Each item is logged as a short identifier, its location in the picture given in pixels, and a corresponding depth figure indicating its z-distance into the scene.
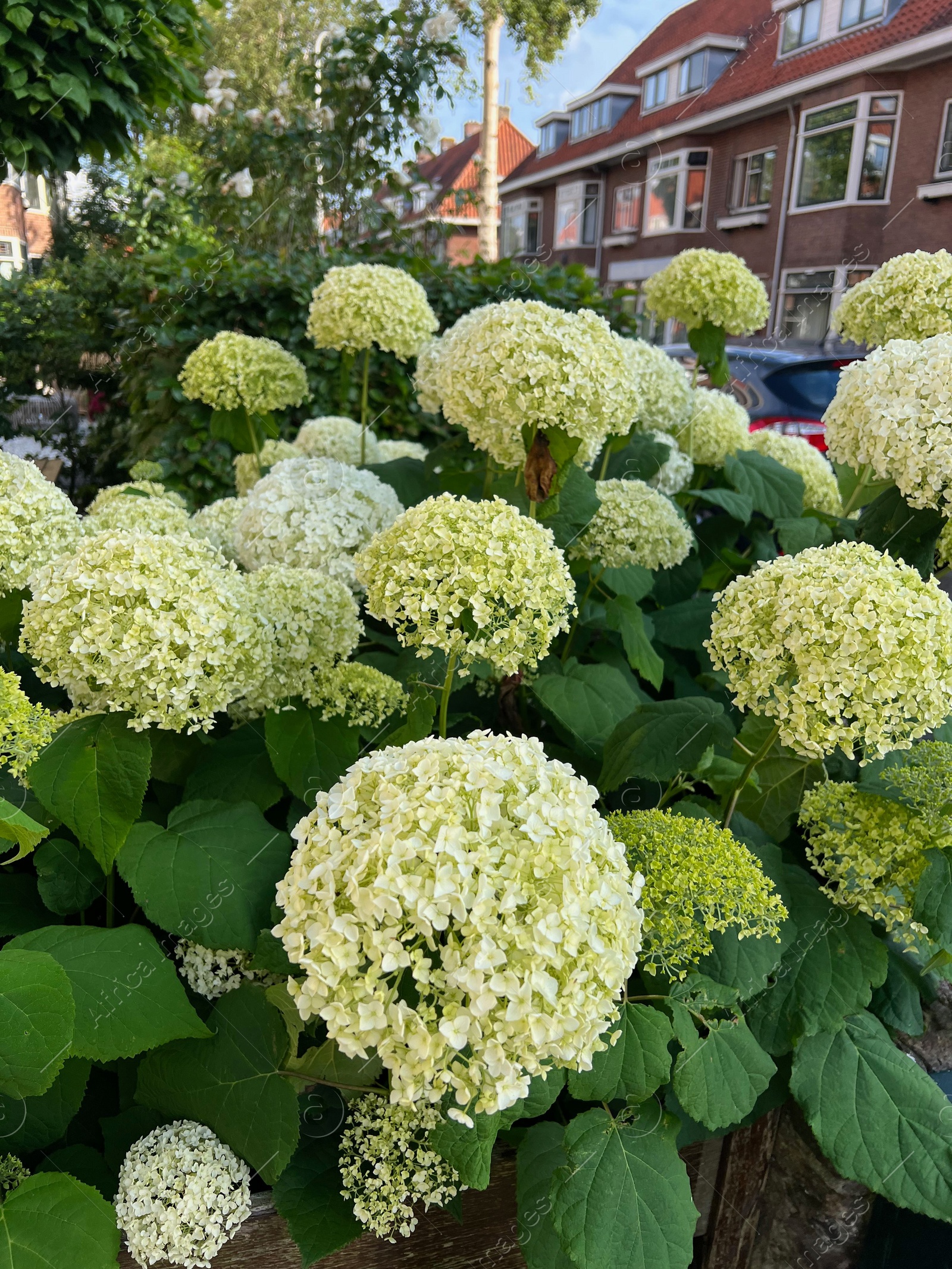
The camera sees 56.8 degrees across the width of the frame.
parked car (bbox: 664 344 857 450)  3.81
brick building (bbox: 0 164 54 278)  6.87
